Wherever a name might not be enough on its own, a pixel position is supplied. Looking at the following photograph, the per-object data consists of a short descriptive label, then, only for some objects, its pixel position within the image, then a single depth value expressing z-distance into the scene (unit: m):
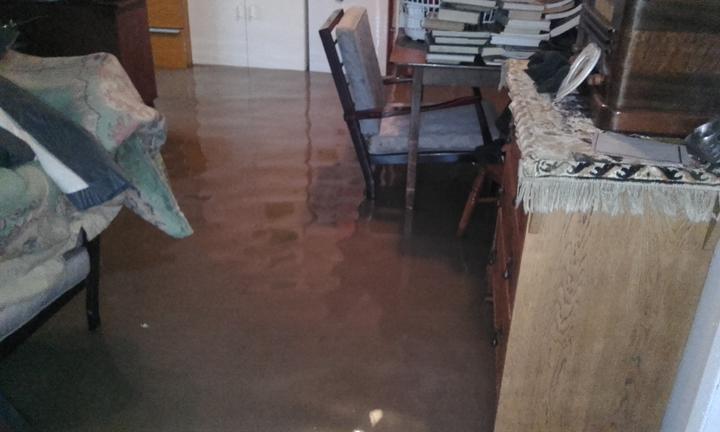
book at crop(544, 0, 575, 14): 2.51
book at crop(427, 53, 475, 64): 2.55
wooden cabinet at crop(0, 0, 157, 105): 3.34
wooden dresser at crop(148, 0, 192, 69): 5.09
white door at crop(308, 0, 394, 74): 4.89
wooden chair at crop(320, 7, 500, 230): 2.59
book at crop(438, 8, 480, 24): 2.56
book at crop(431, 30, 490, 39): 2.51
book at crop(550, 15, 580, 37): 2.49
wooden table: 2.55
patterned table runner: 1.19
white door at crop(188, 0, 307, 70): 5.13
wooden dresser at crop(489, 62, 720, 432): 1.22
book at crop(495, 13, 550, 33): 2.47
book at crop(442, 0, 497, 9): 2.57
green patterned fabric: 1.73
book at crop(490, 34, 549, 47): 2.50
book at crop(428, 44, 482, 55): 2.54
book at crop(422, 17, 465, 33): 2.54
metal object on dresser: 1.17
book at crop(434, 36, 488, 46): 2.53
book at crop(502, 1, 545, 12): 2.48
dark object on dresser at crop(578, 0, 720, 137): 1.20
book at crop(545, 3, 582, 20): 2.49
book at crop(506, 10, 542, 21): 2.48
